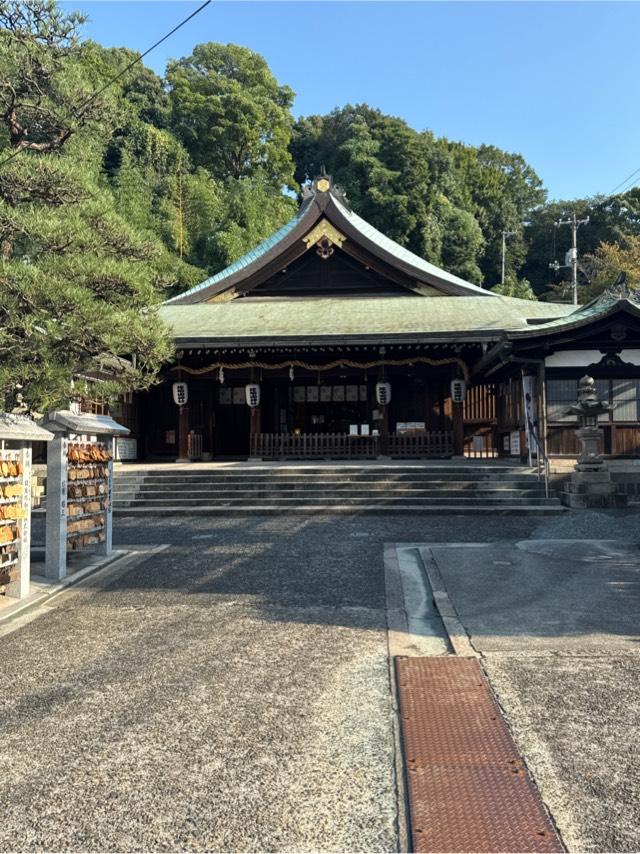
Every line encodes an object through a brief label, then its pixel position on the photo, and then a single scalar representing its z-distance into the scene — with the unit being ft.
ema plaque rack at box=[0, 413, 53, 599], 19.35
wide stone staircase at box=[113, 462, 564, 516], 37.73
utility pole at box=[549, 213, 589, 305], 118.60
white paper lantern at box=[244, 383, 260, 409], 54.90
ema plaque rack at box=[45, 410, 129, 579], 22.62
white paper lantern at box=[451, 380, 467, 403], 53.06
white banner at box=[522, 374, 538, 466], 44.49
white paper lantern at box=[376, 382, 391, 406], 53.67
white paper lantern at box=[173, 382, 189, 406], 55.62
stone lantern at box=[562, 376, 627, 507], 35.94
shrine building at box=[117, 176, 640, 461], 45.03
